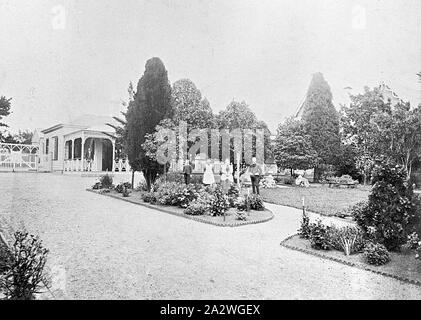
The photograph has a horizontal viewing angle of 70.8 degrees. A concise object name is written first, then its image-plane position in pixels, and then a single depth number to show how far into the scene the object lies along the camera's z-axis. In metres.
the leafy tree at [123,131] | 13.41
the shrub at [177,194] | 9.55
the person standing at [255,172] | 12.24
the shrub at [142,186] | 14.00
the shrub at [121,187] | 13.00
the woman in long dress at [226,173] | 17.65
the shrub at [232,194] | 9.45
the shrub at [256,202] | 9.45
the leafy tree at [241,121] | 17.38
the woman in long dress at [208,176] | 14.80
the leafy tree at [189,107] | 13.45
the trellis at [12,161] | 9.43
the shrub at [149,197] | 10.41
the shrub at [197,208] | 8.32
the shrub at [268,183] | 16.71
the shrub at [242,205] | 8.93
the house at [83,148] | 20.00
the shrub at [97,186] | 13.93
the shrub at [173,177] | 12.68
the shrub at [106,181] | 13.93
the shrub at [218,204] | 8.17
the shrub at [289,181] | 15.00
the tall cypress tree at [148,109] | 12.77
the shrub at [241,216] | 7.70
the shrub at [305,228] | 5.92
